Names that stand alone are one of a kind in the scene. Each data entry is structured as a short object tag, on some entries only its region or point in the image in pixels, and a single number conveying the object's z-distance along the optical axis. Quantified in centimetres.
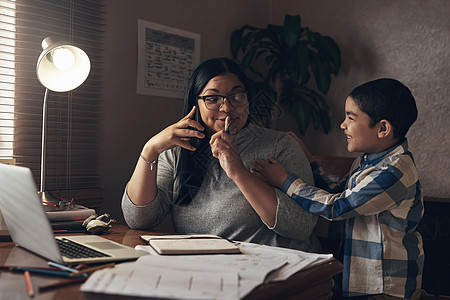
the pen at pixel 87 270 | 98
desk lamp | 161
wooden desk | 88
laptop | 104
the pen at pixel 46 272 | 98
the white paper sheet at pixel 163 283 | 85
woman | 150
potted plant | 269
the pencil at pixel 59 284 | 91
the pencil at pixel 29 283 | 87
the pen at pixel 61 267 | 100
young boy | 153
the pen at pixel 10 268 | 103
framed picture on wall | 232
